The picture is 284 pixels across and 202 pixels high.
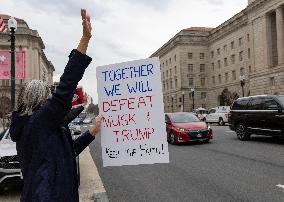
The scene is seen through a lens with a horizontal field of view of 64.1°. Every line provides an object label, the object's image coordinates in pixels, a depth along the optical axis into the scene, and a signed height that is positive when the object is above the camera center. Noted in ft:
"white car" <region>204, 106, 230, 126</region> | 64.21 -2.47
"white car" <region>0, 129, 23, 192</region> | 13.08 -3.36
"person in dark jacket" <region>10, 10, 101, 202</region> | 4.34 -0.53
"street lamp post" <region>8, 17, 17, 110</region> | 20.15 +5.91
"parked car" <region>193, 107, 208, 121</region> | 90.37 -1.67
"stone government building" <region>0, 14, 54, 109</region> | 140.42 +41.84
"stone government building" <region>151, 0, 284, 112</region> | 106.38 +30.94
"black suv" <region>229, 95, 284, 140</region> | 27.70 -1.28
